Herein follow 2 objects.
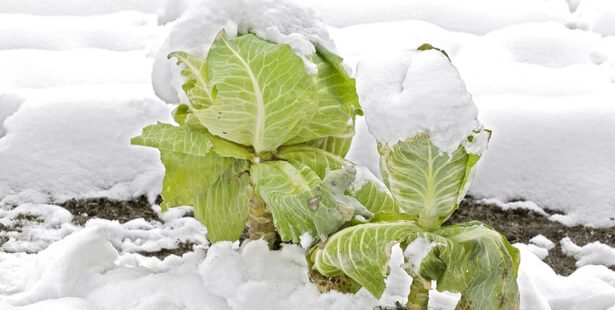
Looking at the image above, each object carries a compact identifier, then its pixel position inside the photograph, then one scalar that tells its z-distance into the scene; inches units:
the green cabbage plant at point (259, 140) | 119.5
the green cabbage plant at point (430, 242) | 114.4
